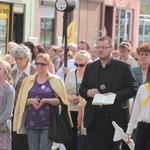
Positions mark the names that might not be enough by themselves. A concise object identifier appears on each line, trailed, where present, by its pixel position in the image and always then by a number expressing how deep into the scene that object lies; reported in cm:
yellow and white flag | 2681
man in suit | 1296
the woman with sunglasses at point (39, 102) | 1415
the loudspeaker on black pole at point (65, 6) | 1795
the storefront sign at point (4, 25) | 3690
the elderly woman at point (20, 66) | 1550
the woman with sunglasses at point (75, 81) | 1572
